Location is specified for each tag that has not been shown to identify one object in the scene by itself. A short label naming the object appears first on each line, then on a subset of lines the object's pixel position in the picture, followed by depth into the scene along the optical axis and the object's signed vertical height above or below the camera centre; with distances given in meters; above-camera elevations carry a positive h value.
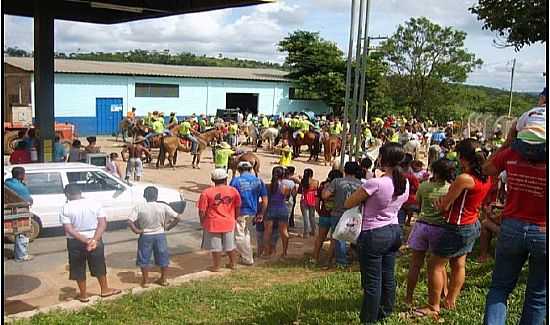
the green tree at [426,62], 41.47 +3.60
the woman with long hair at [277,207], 8.52 -1.50
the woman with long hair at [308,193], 9.34 -1.41
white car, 9.56 -1.62
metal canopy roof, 11.63 +1.94
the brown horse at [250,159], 11.25 -1.10
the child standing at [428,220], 4.64 -0.87
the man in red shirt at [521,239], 3.41 -0.73
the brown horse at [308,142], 21.95 -1.40
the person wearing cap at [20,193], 7.88 -1.44
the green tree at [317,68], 37.03 +2.53
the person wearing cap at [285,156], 14.79 -1.33
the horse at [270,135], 24.27 -1.30
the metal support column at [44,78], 12.19 +0.33
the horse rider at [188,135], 18.78 -1.13
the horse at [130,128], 21.06 -1.21
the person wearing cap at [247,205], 8.16 -1.45
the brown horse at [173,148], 18.11 -1.53
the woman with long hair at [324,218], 7.82 -1.50
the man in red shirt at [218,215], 7.61 -1.49
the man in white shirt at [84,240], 6.51 -1.62
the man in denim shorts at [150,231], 7.02 -1.61
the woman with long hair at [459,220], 4.39 -0.82
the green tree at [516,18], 6.43 +1.11
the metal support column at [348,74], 10.07 +0.59
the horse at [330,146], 21.28 -1.43
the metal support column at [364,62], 10.29 +0.83
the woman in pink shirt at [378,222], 4.29 -0.83
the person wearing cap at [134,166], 14.40 -1.69
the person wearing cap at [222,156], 13.79 -1.29
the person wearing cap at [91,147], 12.99 -1.15
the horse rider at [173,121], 21.54 -0.83
